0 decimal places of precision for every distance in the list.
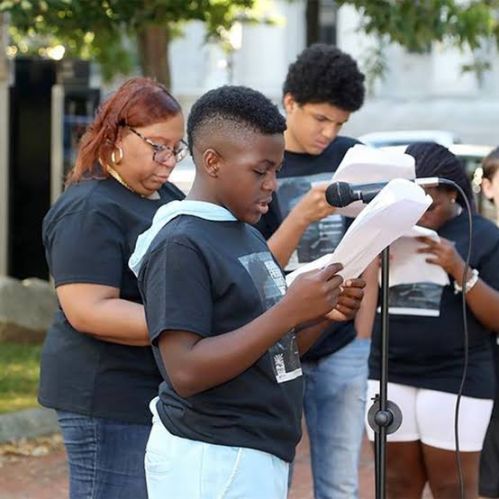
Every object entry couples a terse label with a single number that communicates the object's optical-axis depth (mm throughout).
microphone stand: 5771
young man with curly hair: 7738
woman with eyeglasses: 6188
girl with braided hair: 7528
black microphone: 5465
